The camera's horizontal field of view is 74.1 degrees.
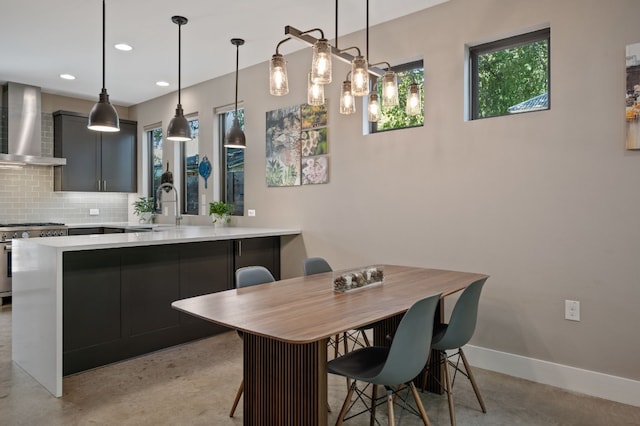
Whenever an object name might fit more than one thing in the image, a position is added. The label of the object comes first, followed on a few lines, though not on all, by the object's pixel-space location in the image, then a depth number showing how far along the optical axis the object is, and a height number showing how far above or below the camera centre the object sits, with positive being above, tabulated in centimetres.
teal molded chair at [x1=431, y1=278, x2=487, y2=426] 218 -61
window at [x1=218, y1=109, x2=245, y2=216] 514 +49
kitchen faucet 556 +15
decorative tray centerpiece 227 -39
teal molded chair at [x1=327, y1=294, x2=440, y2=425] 175 -65
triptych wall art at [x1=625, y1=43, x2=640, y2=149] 251 +68
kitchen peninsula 279 -65
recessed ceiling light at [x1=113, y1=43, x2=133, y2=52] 418 +163
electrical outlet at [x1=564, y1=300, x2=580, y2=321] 275 -65
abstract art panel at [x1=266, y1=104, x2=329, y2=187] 416 +65
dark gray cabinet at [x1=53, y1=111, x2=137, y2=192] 593 +78
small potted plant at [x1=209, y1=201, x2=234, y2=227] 491 -3
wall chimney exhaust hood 543 +108
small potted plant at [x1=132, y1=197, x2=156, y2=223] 612 -2
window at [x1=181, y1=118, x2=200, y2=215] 575 +52
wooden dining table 166 -45
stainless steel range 507 -35
